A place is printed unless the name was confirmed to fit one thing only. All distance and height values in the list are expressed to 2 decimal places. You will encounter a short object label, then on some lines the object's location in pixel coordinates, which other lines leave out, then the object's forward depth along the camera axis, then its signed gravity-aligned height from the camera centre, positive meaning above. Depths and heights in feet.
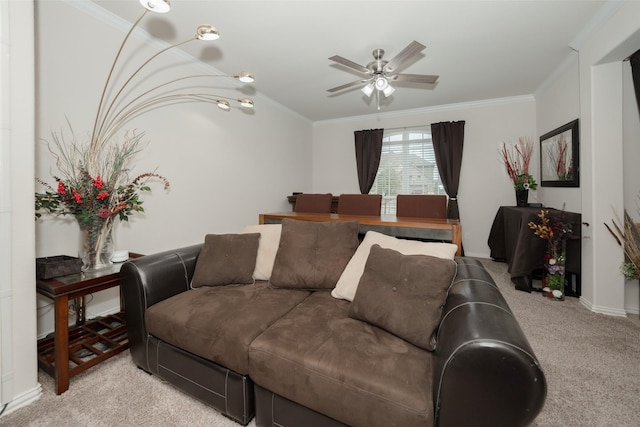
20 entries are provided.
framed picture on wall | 9.06 +2.14
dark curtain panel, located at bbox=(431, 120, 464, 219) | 14.24 +3.14
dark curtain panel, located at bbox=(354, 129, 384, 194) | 16.20 +3.69
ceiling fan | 7.38 +4.40
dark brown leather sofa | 2.68 -1.99
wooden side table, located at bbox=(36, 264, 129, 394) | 4.76 -2.86
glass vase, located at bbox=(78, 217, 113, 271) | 5.92 -0.66
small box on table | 5.12 -1.07
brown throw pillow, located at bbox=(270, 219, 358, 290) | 5.81 -0.96
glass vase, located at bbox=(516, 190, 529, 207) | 11.96 +0.65
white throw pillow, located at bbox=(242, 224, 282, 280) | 6.51 -0.96
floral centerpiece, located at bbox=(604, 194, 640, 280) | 6.90 -0.88
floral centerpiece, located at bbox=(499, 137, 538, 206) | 12.06 +2.61
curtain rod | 15.17 +5.11
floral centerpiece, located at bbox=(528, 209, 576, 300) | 8.59 -1.15
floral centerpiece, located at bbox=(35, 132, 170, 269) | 5.68 +0.44
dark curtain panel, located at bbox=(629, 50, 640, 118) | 6.88 +3.77
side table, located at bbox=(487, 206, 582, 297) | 8.81 -1.45
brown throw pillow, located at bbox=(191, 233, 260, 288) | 6.09 -1.15
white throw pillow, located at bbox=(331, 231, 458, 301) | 4.93 -0.79
